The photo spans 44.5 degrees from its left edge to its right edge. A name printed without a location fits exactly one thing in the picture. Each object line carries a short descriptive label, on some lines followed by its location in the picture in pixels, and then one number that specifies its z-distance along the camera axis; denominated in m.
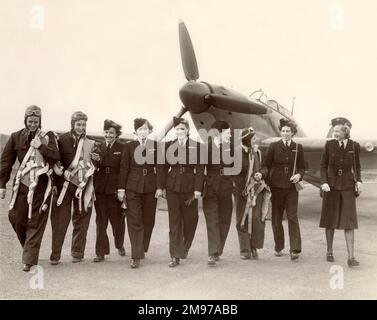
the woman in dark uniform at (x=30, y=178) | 5.48
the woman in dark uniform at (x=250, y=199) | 6.26
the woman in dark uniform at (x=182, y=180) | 5.89
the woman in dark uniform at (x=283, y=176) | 6.32
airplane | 10.27
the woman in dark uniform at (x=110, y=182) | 6.24
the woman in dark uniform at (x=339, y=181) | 5.99
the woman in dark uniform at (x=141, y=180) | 5.90
